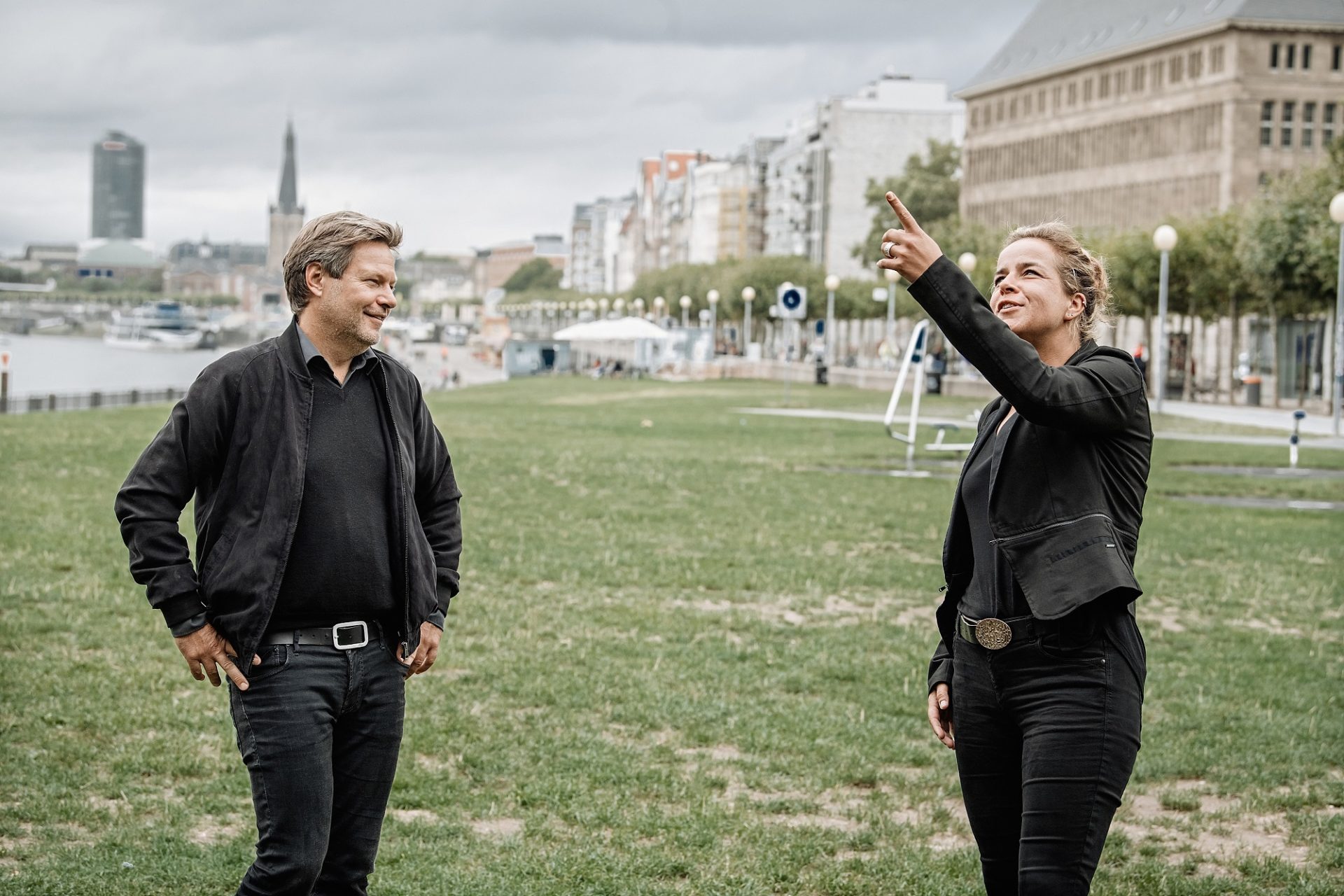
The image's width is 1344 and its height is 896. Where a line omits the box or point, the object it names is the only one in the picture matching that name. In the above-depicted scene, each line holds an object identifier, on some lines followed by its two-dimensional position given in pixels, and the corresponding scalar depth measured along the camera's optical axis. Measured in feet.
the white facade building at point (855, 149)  491.31
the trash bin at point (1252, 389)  167.12
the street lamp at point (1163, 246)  132.36
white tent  242.17
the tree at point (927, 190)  386.32
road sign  143.95
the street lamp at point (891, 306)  180.96
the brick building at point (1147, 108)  279.28
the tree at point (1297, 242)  153.89
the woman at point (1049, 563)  12.55
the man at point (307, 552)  13.82
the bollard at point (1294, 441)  84.74
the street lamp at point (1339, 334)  112.37
